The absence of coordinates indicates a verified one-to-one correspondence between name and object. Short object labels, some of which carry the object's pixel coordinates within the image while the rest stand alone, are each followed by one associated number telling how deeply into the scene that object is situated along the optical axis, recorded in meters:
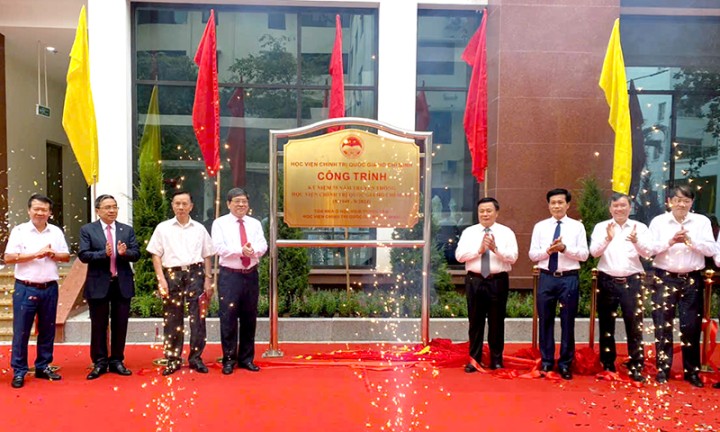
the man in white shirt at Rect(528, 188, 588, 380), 4.53
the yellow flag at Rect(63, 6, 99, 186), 5.52
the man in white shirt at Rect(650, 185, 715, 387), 4.35
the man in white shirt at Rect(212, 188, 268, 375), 4.61
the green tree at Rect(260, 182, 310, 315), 6.18
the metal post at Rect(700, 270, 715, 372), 4.76
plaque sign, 5.22
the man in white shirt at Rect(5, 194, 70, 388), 4.31
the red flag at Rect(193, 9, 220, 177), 6.25
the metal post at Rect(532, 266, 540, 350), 4.93
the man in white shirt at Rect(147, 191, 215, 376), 4.59
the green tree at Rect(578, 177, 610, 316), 6.30
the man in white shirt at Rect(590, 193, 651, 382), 4.42
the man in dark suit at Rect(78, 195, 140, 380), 4.48
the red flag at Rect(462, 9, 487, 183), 6.12
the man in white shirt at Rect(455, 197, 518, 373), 4.70
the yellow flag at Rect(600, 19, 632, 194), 5.60
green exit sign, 8.20
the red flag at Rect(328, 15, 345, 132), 6.84
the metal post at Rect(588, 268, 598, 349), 4.98
